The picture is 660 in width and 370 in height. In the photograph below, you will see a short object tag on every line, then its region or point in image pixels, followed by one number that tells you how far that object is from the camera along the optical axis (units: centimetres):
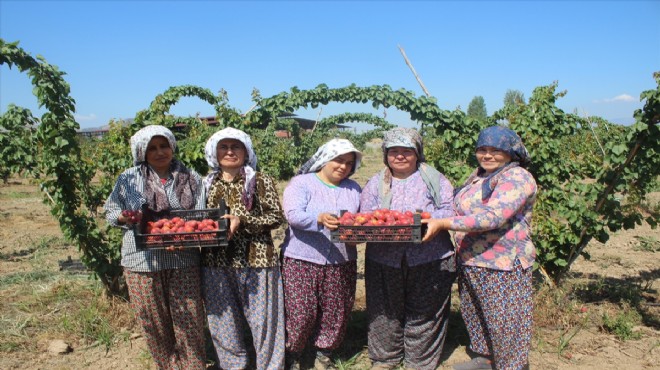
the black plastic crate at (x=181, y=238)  260
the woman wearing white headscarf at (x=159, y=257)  286
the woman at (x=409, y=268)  298
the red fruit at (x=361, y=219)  271
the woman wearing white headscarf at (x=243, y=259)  297
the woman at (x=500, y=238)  270
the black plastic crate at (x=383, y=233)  263
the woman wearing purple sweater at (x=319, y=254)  302
